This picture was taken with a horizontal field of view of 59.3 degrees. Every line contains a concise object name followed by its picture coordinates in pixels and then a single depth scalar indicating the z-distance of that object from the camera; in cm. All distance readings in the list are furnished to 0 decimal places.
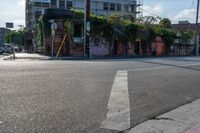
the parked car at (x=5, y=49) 2486
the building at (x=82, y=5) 4340
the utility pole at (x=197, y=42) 2598
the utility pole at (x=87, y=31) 1588
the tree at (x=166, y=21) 3268
